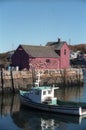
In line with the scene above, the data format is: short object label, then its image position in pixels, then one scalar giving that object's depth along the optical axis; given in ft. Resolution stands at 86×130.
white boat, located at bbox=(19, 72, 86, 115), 75.23
